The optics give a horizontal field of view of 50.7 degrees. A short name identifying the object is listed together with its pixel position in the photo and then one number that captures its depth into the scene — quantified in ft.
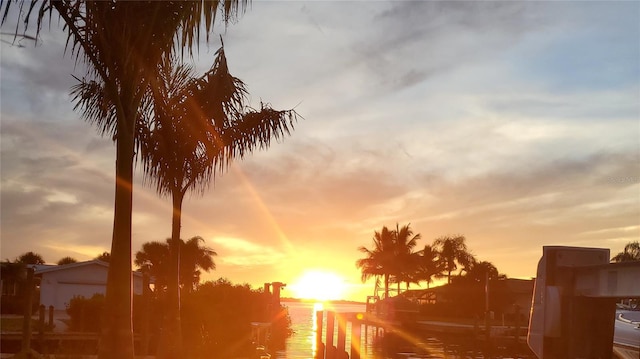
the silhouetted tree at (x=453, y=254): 269.44
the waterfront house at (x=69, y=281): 174.19
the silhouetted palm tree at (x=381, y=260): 268.62
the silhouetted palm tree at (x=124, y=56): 32.60
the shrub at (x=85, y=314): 111.24
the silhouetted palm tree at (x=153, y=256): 232.12
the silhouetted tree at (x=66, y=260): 319.37
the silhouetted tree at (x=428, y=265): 273.75
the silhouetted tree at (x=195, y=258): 234.79
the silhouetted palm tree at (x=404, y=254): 267.39
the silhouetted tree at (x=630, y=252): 309.18
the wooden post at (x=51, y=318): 110.31
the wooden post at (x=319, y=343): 78.74
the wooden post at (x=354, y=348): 63.82
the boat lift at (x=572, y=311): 25.34
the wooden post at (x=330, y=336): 65.21
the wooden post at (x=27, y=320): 67.87
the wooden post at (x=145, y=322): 76.07
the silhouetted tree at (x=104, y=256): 299.34
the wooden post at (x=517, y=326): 153.48
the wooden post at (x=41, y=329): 92.97
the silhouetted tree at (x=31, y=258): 289.74
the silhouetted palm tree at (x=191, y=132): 57.72
